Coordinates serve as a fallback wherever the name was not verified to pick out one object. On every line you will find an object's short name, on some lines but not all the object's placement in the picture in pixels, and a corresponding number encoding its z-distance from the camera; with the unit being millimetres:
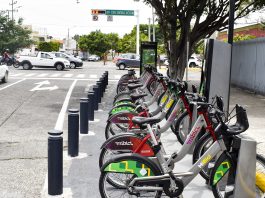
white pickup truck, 30984
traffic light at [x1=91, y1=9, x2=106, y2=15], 36812
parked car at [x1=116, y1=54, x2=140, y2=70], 35562
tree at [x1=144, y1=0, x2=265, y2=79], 16672
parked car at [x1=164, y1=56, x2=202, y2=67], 44081
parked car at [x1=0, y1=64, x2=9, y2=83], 17734
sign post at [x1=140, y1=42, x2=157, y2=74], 17781
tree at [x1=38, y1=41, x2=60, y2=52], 65288
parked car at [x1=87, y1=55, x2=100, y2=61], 64412
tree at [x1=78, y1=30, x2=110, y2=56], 79188
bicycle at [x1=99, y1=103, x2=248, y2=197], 3877
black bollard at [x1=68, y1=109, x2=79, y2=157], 6176
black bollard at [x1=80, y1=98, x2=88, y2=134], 7789
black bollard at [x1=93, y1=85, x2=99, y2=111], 10891
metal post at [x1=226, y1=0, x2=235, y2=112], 5785
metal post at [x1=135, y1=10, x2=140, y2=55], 37031
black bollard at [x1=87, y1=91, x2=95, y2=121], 9071
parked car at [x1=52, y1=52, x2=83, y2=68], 34941
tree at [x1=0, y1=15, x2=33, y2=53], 44594
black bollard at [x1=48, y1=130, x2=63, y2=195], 4559
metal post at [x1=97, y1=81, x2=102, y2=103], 11917
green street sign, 35719
